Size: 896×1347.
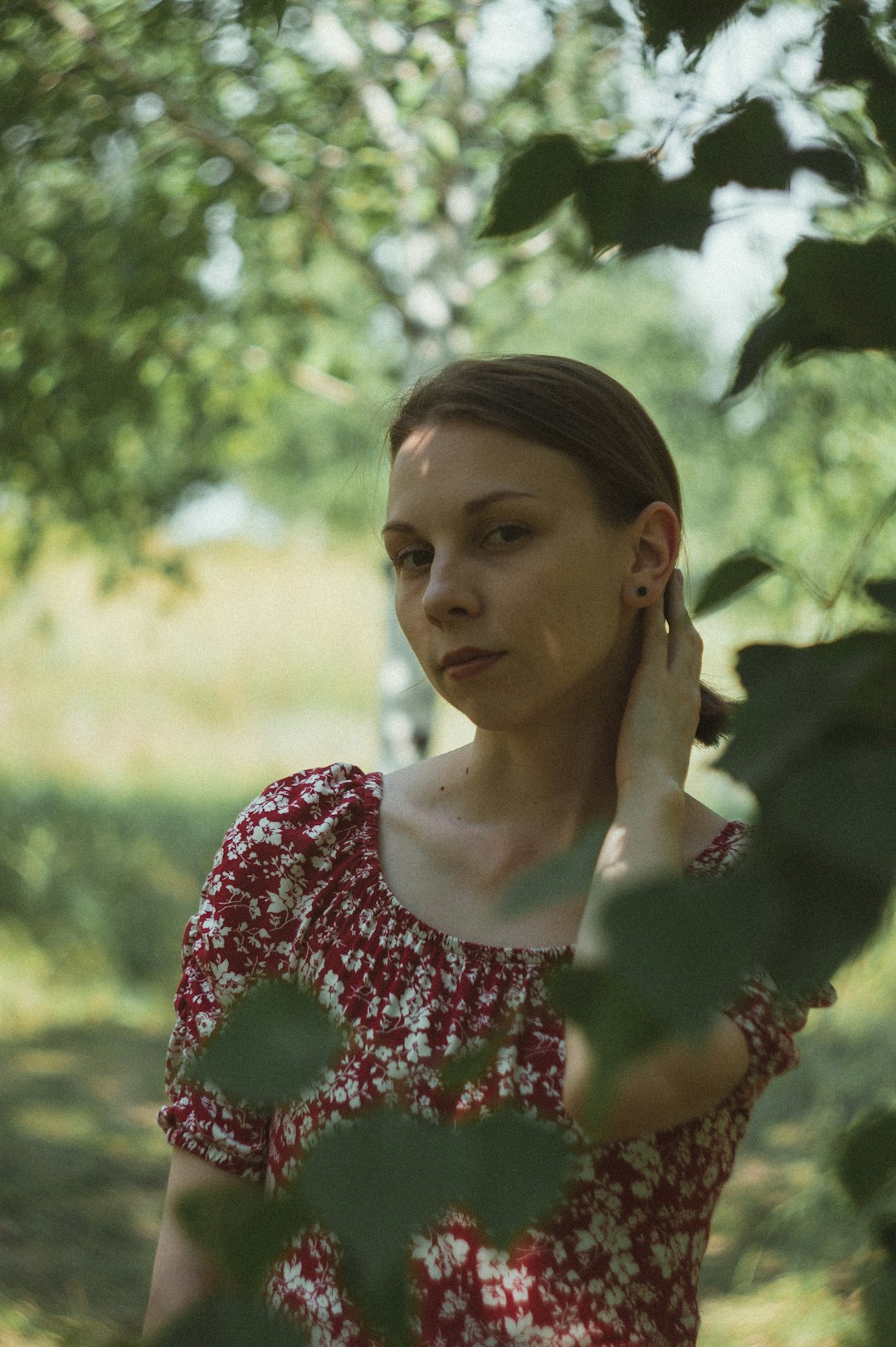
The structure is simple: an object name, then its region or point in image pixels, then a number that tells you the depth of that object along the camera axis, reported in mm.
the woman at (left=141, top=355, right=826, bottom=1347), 1188
